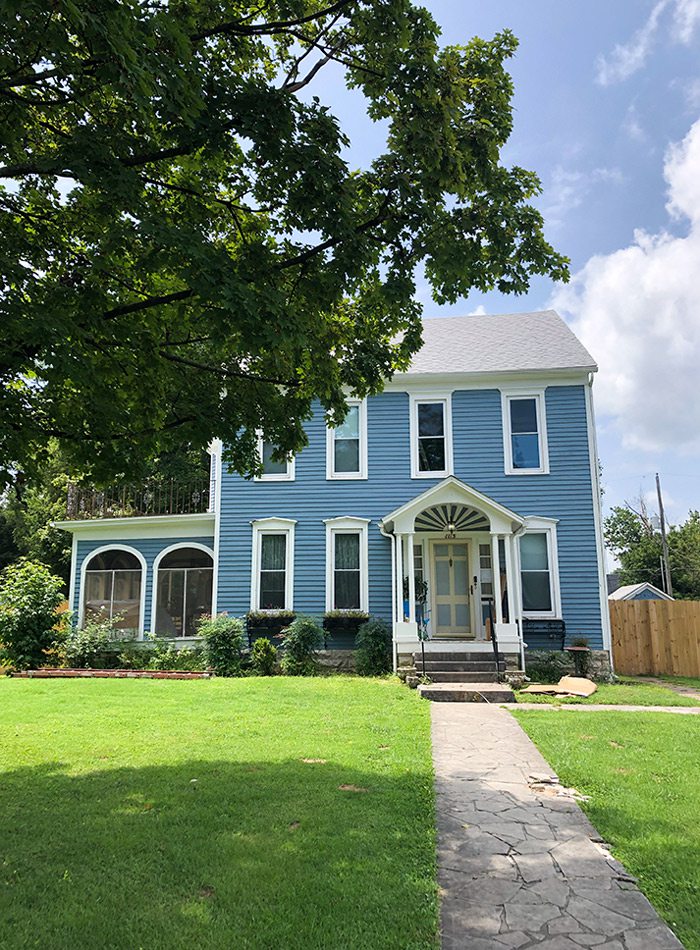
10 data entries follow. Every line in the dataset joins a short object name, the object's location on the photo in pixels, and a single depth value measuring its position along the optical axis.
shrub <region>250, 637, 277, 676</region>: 13.93
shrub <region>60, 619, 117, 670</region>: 14.82
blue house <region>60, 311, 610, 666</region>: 14.45
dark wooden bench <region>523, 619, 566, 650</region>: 14.09
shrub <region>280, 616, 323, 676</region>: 13.98
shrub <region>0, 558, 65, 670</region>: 14.30
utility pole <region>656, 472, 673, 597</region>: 33.70
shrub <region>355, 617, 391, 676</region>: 13.80
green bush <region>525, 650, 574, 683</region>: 13.33
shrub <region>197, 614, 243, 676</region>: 13.97
